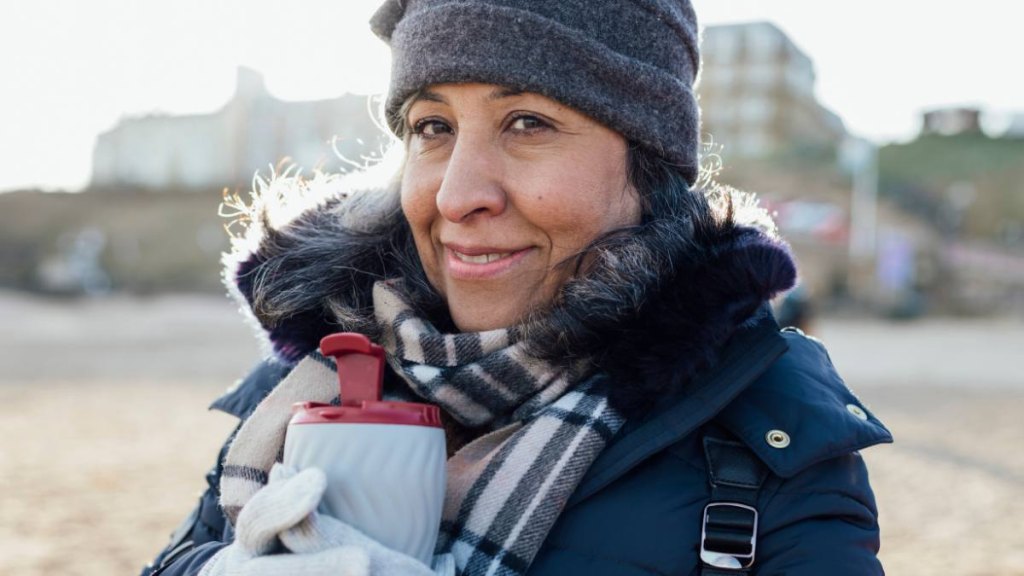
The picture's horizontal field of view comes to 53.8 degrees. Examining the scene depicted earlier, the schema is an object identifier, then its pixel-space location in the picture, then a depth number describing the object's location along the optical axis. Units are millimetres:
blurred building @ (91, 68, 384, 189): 43000
